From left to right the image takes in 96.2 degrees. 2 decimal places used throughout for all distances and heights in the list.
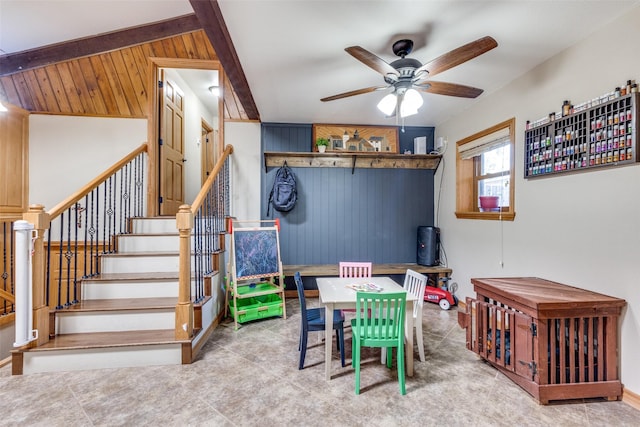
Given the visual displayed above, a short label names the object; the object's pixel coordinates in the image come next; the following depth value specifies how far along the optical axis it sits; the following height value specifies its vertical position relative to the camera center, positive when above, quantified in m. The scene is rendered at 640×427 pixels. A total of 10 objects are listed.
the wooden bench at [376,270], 4.13 -0.83
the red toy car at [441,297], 3.84 -1.14
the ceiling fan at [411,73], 1.96 +1.10
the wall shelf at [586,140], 1.96 +0.59
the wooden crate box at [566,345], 1.96 -0.91
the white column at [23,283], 2.18 -0.56
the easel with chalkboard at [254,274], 3.32 -0.75
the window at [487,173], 3.18 +0.53
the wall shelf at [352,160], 4.46 +0.85
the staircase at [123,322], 2.32 -1.01
